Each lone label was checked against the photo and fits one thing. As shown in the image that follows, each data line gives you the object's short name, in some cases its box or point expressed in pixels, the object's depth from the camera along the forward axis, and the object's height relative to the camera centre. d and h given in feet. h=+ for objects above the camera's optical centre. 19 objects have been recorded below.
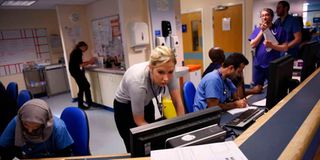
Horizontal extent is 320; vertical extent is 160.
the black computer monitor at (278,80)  4.28 -1.02
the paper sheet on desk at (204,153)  2.22 -1.19
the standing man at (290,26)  8.73 +0.07
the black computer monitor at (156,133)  2.72 -1.16
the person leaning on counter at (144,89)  4.72 -1.20
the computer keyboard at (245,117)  5.07 -2.01
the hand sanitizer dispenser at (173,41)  12.94 -0.24
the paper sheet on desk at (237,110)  6.13 -2.13
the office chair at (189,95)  7.36 -1.95
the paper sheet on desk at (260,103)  6.52 -2.12
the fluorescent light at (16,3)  15.07 +3.25
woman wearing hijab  4.96 -1.96
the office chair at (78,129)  5.62 -2.15
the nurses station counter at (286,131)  2.44 -1.32
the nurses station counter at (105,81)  13.00 -2.46
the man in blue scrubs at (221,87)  6.06 -1.44
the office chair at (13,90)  10.73 -1.92
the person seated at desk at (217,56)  9.55 -0.94
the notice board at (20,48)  18.43 +0.05
